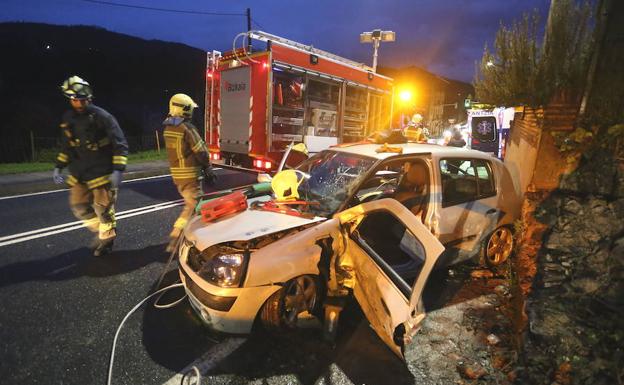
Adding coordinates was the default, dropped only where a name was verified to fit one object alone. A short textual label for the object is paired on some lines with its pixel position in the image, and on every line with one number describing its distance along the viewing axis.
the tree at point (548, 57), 4.16
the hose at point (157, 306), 2.27
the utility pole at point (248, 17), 23.33
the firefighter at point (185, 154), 4.22
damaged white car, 2.36
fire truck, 6.65
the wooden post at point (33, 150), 11.90
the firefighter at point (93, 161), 3.91
